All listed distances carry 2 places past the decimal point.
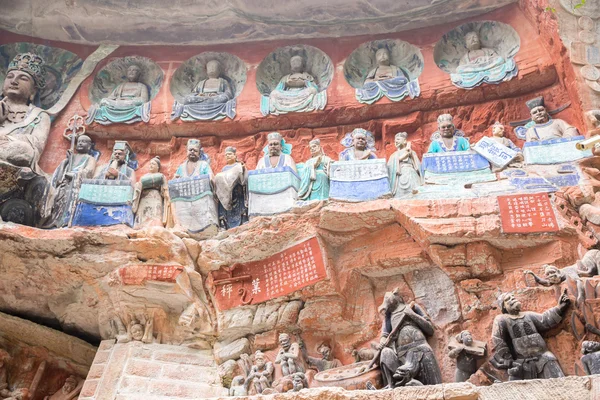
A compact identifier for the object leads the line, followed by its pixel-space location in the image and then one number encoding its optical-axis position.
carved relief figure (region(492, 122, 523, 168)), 9.51
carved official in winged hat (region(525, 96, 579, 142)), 9.79
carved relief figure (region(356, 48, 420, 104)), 11.00
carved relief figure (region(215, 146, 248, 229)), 9.90
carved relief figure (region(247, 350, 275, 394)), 8.47
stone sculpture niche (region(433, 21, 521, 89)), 10.81
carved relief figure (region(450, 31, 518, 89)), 10.75
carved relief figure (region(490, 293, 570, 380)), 7.54
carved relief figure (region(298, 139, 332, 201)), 9.63
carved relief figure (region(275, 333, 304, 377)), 8.46
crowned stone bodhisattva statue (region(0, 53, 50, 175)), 9.98
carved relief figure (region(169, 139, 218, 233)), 9.66
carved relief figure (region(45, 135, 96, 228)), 9.73
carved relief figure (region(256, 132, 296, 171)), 10.14
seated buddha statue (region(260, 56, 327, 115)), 11.11
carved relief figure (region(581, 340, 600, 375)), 7.15
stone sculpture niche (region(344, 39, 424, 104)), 11.04
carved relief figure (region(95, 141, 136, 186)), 10.26
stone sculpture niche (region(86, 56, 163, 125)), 11.32
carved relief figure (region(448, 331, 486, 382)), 7.84
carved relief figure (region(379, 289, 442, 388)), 7.82
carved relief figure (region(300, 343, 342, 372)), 8.78
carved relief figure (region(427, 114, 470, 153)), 10.00
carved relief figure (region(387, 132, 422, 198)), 9.41
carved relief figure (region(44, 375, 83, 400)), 9.41
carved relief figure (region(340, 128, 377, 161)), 10.09
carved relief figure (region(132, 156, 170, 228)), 9.75
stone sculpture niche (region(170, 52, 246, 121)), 11.27
